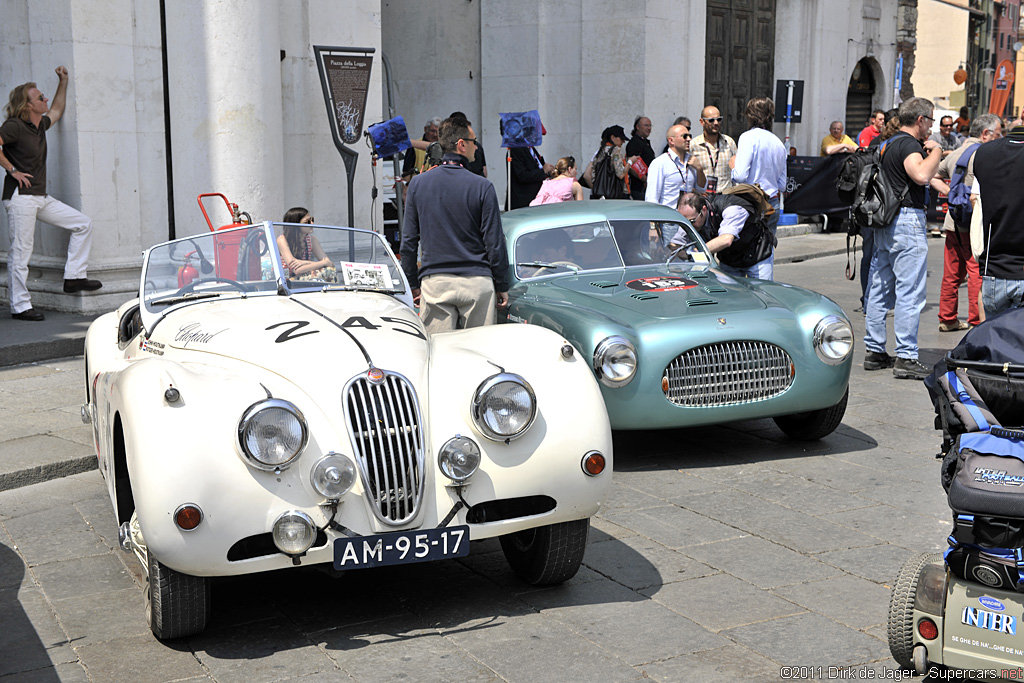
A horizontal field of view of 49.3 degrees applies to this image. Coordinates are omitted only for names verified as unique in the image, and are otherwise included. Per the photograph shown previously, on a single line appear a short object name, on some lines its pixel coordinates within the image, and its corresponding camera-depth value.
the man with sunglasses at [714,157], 11.65
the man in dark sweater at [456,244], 6.52
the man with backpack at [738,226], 8.03
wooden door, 19.33
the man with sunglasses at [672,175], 10.31
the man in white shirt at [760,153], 9.98
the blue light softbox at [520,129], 12.50
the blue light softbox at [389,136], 10.97
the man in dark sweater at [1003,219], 5.86
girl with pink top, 11.28
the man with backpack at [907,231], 8.06
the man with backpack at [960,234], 9.27
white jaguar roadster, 3.79
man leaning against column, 9.70
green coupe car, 6.08
